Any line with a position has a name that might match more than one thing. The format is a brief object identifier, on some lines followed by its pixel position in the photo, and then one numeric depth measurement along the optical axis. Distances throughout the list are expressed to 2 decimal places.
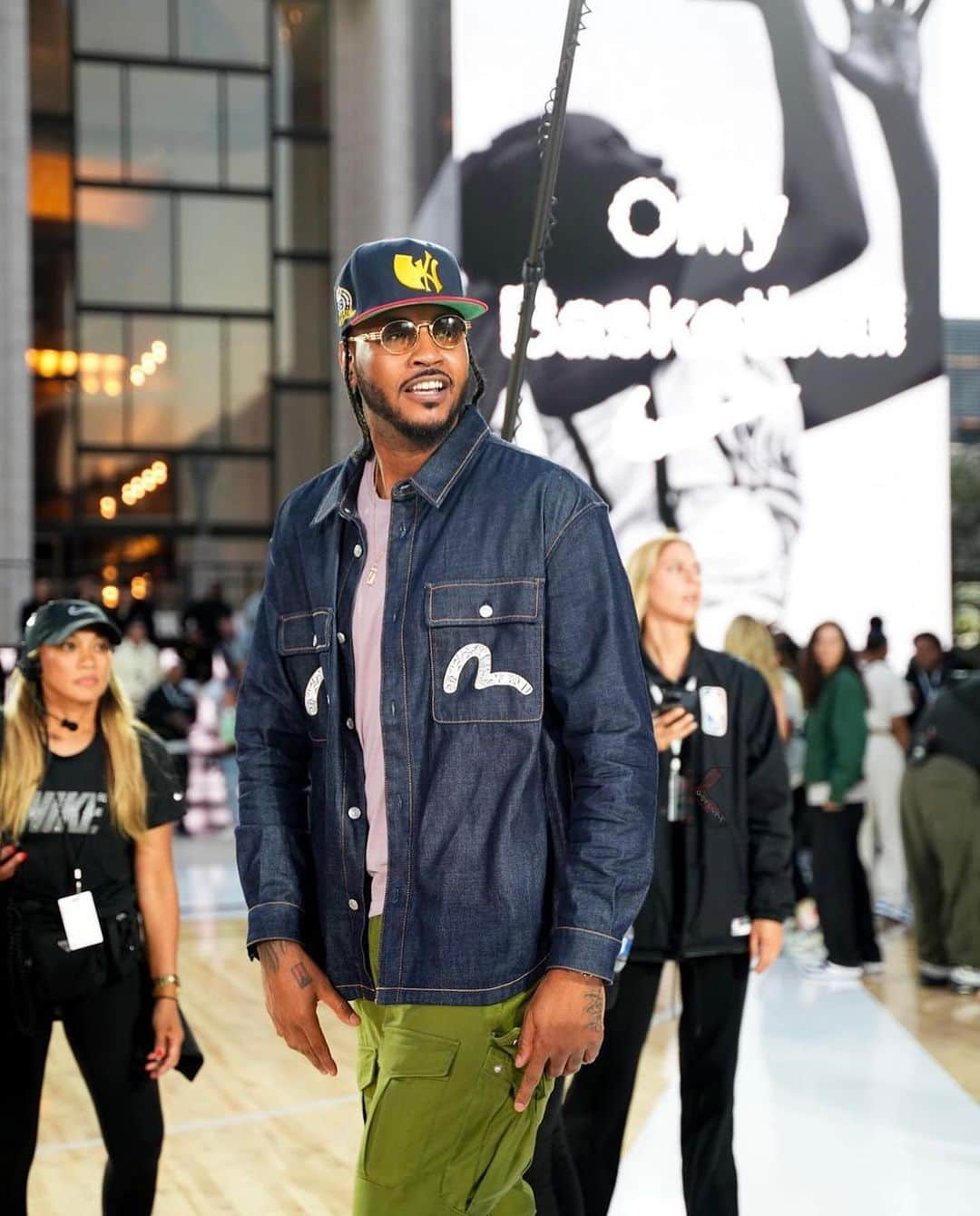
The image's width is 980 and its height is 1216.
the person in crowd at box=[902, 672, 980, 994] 8.16
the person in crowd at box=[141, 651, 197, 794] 14.74
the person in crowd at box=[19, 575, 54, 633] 16.94
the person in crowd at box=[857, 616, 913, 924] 10.05
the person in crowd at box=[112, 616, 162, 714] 14.99
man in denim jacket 2.24
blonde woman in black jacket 4.08
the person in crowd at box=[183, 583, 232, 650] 19.36
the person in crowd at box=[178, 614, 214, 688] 18.17
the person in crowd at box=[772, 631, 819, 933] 9.57
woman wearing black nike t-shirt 3.71
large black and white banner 15.13
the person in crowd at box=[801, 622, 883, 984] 8.52
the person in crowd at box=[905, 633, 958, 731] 12.19
